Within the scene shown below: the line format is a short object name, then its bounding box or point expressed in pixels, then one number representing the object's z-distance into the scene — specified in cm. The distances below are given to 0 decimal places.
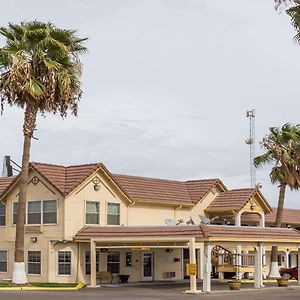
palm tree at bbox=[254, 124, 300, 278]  4997
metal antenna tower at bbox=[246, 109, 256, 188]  6406
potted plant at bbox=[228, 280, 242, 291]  3784
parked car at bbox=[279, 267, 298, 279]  5231
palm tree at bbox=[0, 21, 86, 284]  3728
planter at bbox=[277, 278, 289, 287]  4166
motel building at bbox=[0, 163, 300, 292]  3919
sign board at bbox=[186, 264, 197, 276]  3552
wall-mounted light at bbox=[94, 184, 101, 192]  4411
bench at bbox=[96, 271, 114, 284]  4277
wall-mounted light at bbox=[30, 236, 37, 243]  4303
